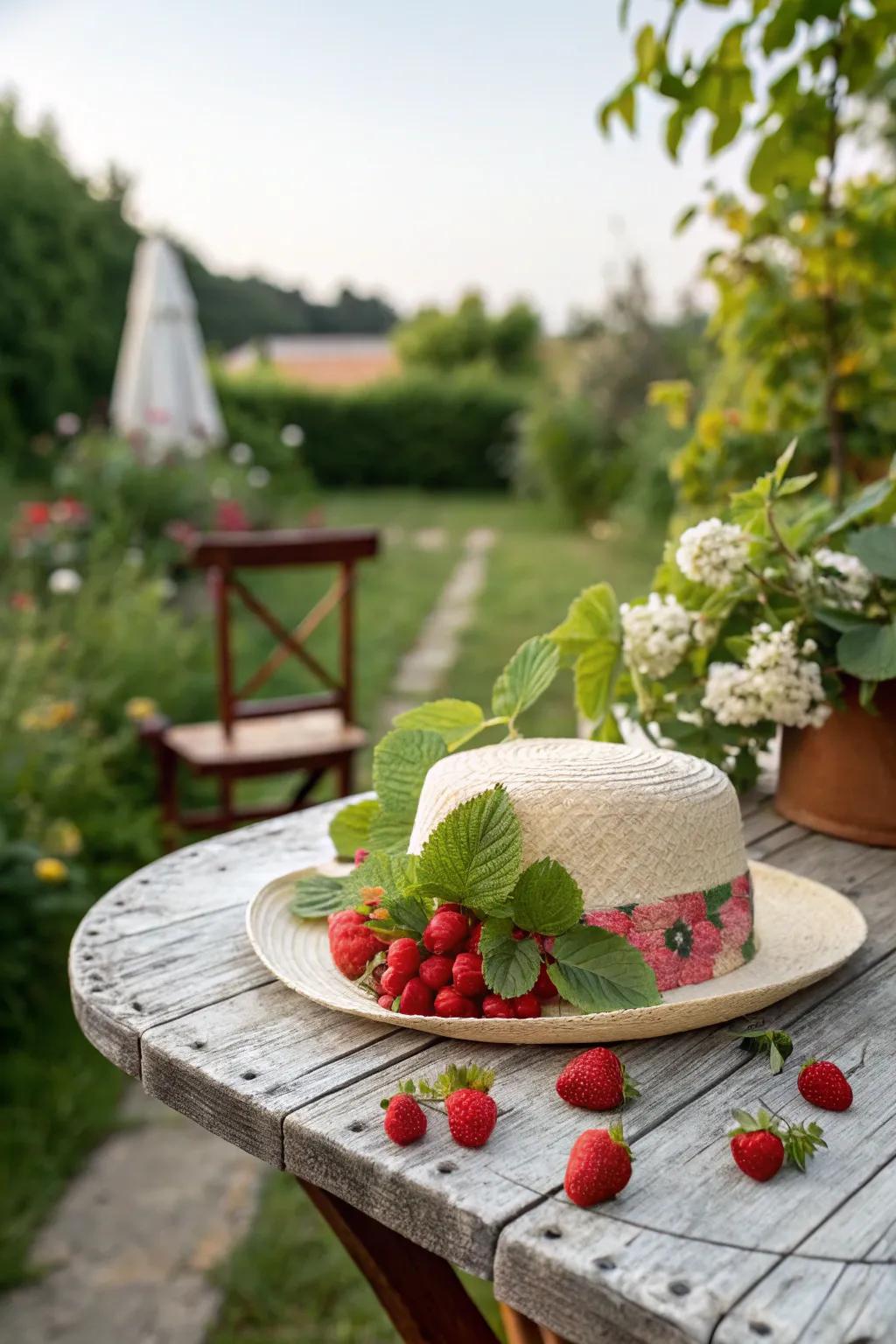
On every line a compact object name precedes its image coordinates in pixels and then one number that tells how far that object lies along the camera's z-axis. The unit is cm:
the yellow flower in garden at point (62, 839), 293
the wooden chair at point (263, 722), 355
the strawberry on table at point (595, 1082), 90
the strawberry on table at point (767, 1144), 82
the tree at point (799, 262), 203
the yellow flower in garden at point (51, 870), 271
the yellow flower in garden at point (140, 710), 379
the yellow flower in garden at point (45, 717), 326
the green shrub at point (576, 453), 1209
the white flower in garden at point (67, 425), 643
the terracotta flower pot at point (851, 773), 152
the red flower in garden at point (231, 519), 675
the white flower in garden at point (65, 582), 420
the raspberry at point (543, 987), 103
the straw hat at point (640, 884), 101
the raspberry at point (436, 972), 102
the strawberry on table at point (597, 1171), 77
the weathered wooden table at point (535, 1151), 71
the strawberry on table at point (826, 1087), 91
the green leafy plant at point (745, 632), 145
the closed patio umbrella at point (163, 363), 798
